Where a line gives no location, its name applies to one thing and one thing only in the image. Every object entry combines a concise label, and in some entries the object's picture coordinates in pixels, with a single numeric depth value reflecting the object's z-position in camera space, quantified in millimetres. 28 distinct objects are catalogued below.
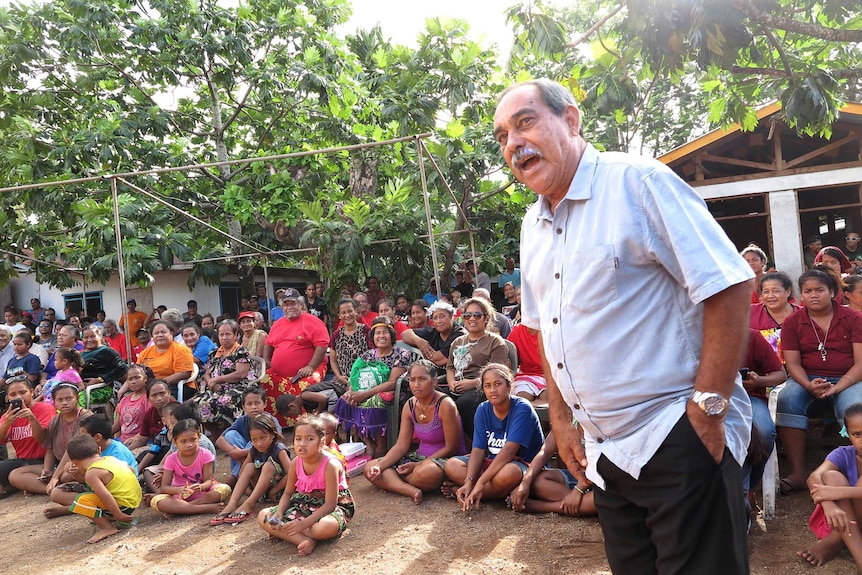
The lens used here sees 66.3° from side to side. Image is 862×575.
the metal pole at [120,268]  6871
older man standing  1370
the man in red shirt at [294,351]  6672
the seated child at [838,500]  3039
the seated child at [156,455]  5191
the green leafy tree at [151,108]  10023
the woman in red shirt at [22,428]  5762
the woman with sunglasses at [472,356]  5062
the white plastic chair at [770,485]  3695
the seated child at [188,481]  4797
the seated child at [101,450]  4984
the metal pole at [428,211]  6192
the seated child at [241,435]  5133
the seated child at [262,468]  4699
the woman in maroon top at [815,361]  4008
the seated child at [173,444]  5160
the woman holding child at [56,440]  5668
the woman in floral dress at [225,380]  6027
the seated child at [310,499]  3984
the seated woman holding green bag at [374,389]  5641
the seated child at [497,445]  4293
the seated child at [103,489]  4586
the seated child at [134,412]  6031
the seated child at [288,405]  6184
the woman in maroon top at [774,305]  4703
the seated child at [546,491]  4078
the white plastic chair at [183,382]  6702
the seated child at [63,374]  6621
